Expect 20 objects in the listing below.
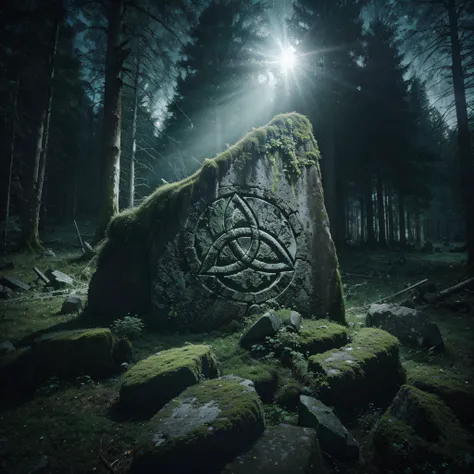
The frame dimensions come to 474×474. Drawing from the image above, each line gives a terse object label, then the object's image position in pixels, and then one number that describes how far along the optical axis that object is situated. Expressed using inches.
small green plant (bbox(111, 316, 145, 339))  179.5
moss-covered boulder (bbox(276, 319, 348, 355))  166.9
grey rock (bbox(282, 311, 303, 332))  179.9
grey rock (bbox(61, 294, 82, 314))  230.7
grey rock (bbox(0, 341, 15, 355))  163.3
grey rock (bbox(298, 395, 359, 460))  107.3
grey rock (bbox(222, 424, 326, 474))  89.4
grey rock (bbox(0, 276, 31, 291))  307.1
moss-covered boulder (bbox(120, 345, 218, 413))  124.6
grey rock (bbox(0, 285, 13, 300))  279.6
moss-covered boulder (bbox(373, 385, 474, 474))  98.9
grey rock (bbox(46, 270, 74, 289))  310.3
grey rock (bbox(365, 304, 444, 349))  201.5
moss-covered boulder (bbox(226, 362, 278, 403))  139.6
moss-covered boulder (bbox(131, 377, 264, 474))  88.0
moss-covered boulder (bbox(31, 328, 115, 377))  143.9
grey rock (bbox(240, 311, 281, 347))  173.0
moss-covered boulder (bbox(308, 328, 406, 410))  134.0
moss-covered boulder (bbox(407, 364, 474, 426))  127.1
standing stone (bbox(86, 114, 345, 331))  198.7
